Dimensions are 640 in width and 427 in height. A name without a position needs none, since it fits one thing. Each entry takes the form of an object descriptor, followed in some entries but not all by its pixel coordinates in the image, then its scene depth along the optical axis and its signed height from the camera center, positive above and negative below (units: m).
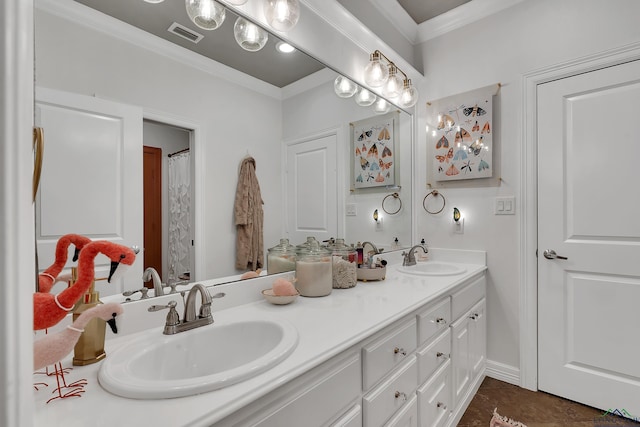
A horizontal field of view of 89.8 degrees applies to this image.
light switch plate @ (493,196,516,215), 2.11 +0.04
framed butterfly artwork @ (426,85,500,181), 2.18 +0.54
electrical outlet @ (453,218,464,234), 2.32 -0.10
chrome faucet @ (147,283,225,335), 0.98 -0.32
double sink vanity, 0.65 -0.38
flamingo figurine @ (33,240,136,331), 0.56 -0.14
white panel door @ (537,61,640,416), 1.75 -0.15
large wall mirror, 0.91 +0.33
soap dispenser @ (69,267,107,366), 0.80 -0.31
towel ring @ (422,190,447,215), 2.40 +0.09
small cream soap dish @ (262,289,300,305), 1.30 -0.35
